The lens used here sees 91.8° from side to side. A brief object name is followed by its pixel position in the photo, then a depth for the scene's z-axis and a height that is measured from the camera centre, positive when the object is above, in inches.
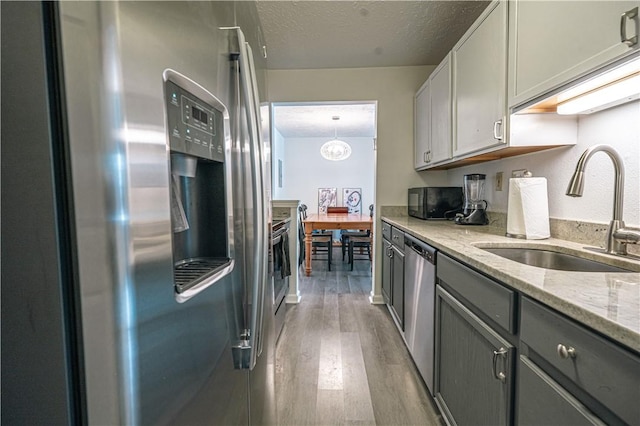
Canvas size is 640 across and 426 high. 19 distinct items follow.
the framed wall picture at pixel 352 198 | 282.2 -0.5
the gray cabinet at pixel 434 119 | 90.0 +25.4
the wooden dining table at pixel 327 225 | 175.9 -15.9
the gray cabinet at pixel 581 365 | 21.6 -14.0
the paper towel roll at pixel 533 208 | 58.5 -2.6
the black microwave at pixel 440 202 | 107.0 -2.1
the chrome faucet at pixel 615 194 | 42.9 -0.1
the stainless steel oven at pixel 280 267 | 96.0 -23.8
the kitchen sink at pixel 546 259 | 48.2 -11.1
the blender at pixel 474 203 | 90.0 -2.3
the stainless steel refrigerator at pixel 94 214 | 14.4 -0.6
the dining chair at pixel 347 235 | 192.2 -23.5
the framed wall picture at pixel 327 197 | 282.2 +0.8
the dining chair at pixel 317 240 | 188.9 -26.9
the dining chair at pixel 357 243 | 187.8 -28.3
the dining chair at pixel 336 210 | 248.5 -9.9
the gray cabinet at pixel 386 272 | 111.0 -28.2
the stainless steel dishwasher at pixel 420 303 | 64.4 -25.0
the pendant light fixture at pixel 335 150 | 216.4 +33.4
